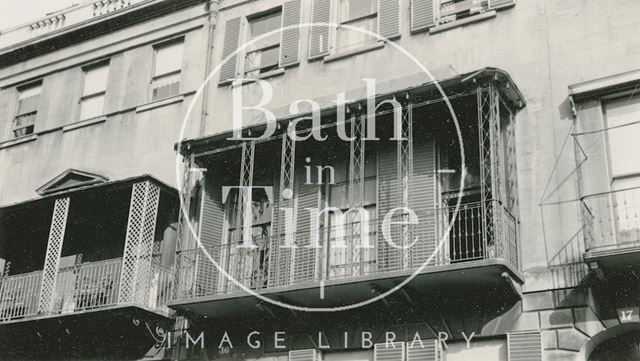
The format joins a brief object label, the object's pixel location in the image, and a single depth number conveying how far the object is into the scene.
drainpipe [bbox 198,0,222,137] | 20.53
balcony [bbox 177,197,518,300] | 15.09
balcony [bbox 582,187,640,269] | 14.60
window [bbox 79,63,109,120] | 23.12
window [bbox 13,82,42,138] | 24.28
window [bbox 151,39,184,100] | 22.02
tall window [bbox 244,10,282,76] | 20.64
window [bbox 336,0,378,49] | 19.39
